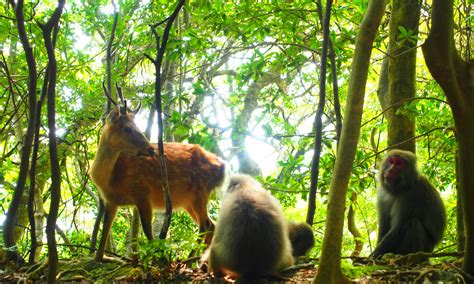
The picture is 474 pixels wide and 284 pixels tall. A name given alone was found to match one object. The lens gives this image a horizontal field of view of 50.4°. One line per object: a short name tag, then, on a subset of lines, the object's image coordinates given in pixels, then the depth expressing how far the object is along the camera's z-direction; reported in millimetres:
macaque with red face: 6418
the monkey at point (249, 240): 4738
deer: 7441
